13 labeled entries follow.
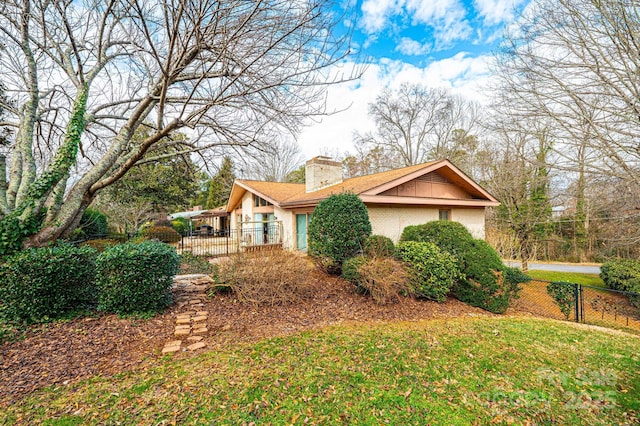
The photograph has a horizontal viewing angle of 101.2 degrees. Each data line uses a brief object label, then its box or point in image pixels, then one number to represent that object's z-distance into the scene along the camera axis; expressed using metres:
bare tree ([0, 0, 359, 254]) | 4.64
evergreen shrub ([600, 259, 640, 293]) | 9.76
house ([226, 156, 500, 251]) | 10.35
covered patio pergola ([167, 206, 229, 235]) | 20.11
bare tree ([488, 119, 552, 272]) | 15.13
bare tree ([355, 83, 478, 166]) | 24.72
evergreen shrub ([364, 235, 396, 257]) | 7.16
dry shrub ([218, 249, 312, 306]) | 5.94
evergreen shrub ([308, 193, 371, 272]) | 7.70
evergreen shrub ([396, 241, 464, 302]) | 6.88
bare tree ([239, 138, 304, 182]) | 26.44
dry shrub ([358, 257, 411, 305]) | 6.17
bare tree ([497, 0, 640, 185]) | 7.40
